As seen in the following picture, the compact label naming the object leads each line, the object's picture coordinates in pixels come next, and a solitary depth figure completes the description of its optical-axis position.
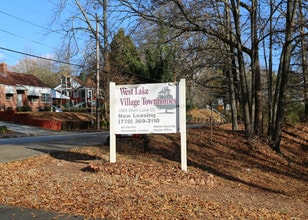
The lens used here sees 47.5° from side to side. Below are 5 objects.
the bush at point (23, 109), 46.31
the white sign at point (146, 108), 9.34
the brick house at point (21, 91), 47.88
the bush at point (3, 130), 28.88
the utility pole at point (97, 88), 29.89
